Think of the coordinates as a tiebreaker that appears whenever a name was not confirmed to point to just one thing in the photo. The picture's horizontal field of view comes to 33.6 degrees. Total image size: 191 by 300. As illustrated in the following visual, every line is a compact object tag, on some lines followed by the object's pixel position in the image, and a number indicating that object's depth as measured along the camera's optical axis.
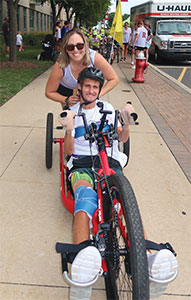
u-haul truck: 15.39
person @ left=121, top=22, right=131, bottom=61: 16.05
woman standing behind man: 3.29
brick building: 29.97
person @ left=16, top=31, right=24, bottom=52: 20.23
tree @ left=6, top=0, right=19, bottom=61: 11.95
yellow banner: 8.66
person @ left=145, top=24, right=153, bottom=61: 13.82
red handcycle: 1.61
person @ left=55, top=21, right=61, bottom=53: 16.77
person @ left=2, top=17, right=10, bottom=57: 16.98
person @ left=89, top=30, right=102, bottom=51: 16.74
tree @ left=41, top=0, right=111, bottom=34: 21.94
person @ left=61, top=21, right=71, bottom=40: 14.96
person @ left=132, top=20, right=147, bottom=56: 12.60
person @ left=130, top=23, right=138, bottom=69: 13.18
